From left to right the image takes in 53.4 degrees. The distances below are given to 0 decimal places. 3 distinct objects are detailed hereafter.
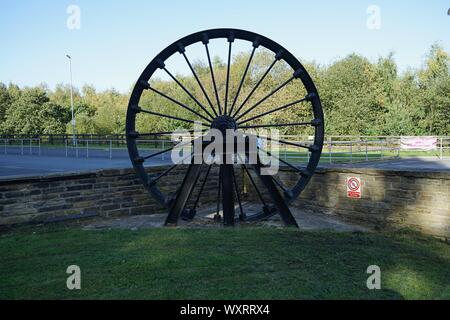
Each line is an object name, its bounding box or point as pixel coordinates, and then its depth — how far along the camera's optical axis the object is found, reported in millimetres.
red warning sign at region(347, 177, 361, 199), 8883
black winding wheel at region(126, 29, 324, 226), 8250
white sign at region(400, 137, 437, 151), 22453
